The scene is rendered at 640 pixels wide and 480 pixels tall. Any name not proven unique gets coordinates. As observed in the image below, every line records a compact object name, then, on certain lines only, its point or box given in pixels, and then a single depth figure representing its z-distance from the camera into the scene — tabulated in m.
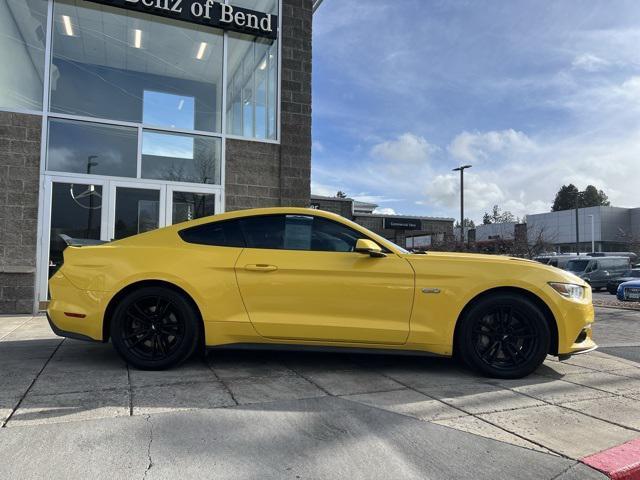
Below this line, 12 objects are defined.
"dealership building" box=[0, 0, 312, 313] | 8.58
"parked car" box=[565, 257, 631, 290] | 26.14
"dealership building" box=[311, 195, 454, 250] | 34.17
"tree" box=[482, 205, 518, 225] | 78.91
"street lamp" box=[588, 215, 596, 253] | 64.40
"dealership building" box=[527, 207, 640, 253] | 68.25
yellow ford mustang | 4.27
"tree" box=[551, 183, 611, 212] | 97.06
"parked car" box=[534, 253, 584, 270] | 28.28
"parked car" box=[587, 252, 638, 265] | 35.63
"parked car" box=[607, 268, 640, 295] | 22.83
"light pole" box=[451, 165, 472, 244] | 37.19
